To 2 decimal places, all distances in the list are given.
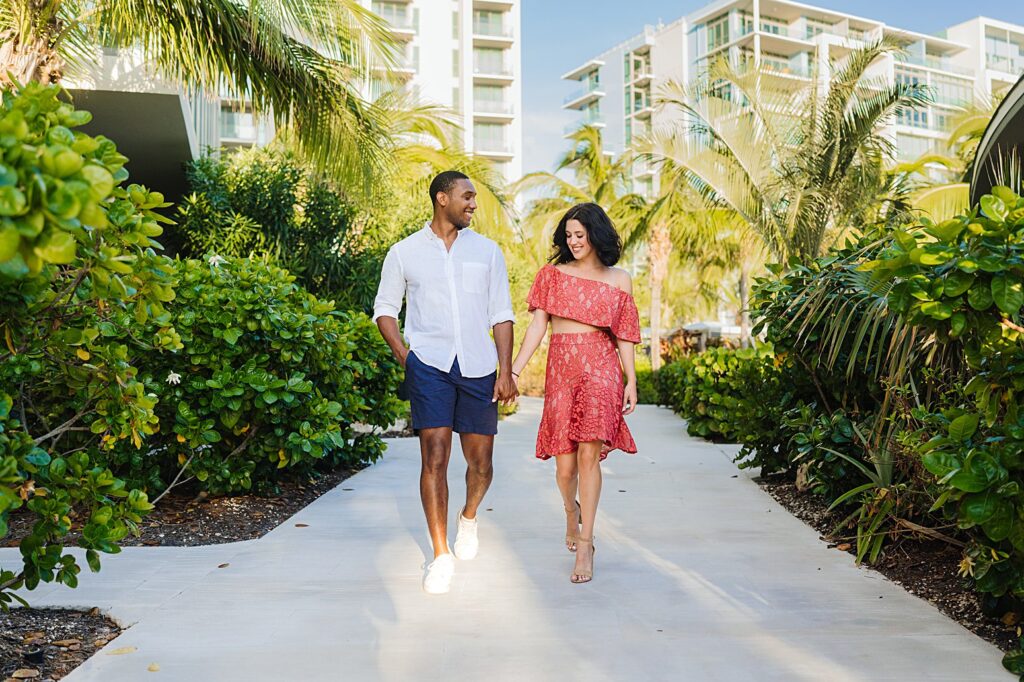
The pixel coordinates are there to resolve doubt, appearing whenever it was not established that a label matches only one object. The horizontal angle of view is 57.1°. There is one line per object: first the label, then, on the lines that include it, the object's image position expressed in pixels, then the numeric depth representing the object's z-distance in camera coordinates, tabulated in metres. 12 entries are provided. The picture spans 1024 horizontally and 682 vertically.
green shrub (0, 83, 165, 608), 2.47
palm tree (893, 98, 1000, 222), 18.34
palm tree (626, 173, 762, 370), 23.42
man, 4.74
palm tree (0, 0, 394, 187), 7.88
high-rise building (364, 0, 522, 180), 60.66
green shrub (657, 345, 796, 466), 7.66
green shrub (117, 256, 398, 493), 6.15
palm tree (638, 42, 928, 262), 14.56
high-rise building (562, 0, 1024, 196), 67.06
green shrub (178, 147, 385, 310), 12.77
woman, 4.98
